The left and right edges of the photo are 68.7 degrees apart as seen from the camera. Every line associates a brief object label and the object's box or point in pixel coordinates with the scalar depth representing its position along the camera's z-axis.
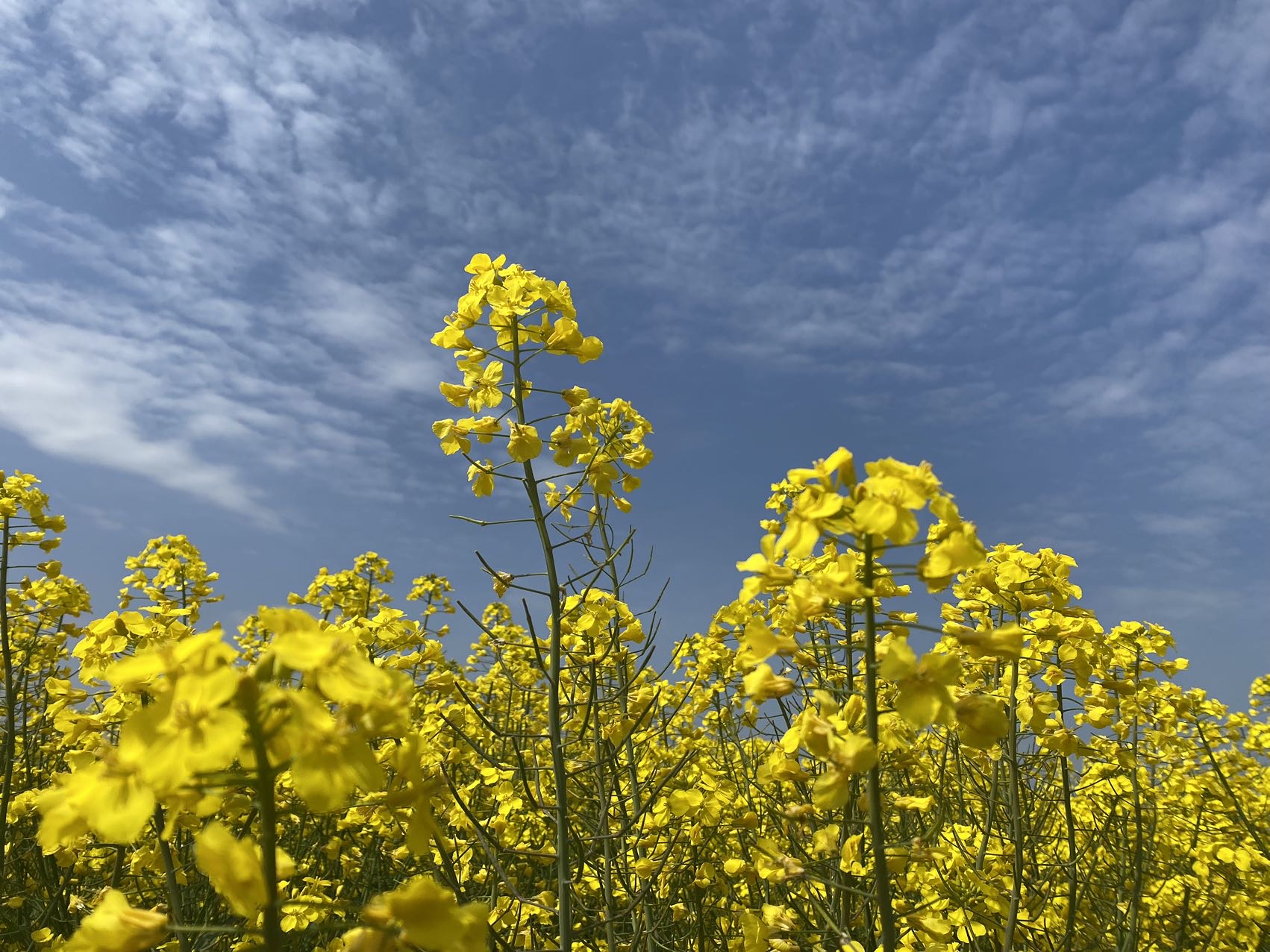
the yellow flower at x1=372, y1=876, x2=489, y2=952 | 0.16
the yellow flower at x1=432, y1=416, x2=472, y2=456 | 0.34
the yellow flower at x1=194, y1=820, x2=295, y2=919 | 0.16
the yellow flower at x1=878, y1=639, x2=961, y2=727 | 0.21
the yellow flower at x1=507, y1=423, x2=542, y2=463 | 0.33
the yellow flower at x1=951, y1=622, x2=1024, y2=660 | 0.23
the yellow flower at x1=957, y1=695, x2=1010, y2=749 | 0.22
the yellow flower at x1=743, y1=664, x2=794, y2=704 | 0.24
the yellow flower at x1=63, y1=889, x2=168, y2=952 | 0.16
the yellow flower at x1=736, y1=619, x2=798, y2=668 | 0.24
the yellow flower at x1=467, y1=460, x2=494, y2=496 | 0.34
